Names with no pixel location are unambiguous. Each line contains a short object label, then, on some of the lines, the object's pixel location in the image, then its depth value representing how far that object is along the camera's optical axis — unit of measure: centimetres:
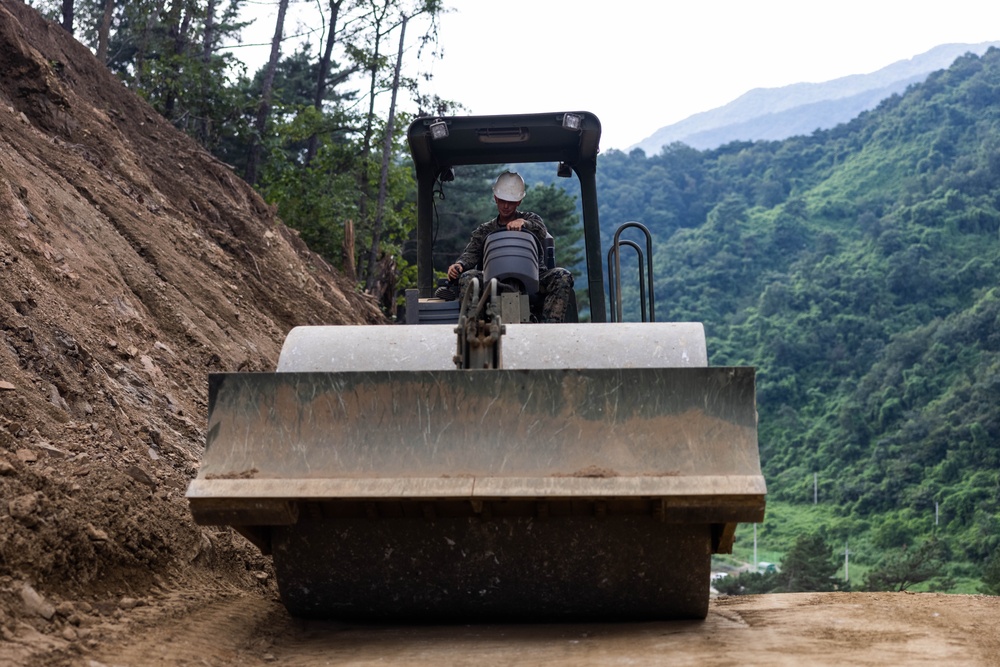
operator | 751
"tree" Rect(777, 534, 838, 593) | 3541
